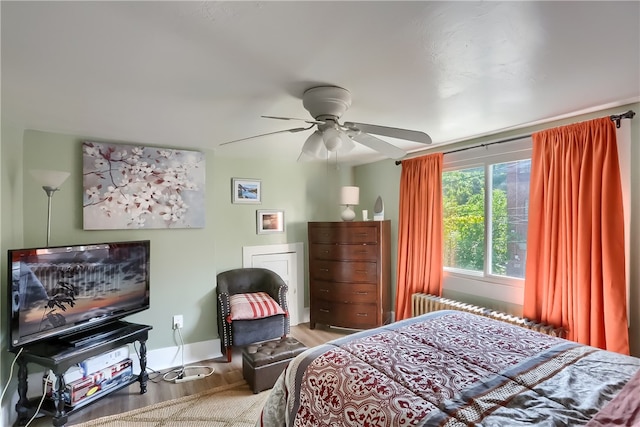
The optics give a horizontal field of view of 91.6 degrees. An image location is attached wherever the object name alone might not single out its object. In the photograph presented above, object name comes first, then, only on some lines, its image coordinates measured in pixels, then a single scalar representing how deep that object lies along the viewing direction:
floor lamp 2.30
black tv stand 2.14
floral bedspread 1.17
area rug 2.28
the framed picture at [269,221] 4.11
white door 4.10
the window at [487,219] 2.94
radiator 2.51
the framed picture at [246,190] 3.92
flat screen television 2.12
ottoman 2.64
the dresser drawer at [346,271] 3.81
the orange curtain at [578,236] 2.24
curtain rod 2.19
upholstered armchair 3.19
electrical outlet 3.22
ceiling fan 1.87
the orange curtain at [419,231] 3.51
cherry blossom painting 2.83
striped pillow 3.21
